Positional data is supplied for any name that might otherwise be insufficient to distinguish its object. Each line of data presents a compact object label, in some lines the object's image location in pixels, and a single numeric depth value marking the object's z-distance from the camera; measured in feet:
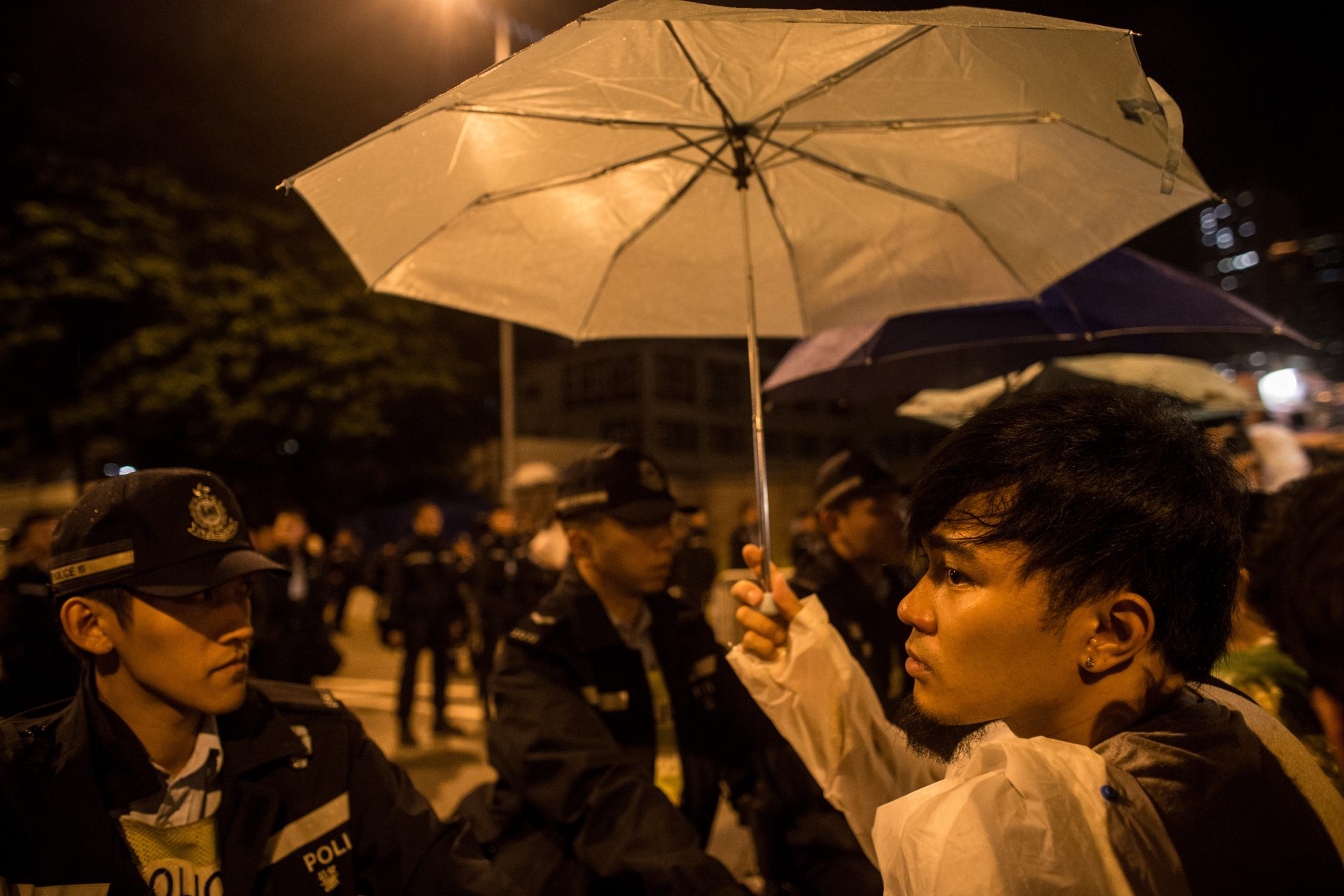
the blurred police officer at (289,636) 20.65
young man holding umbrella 3.39
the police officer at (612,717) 7.07
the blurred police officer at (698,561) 33.06
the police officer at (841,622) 8.14
